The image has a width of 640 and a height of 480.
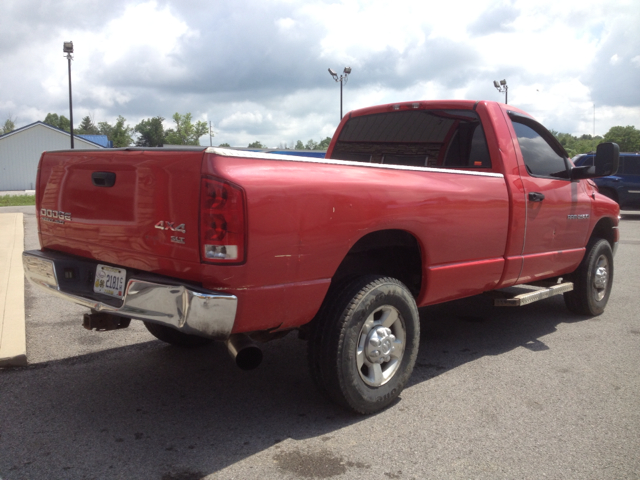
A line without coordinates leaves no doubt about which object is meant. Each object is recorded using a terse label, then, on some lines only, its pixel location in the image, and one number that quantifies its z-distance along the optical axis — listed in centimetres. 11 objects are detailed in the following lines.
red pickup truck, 278
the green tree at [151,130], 7500
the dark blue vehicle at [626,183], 1772
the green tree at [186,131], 7878
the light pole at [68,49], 2919
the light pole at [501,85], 3597
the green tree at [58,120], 11281
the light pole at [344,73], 2920
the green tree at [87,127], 10781
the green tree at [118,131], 9666
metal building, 5222
